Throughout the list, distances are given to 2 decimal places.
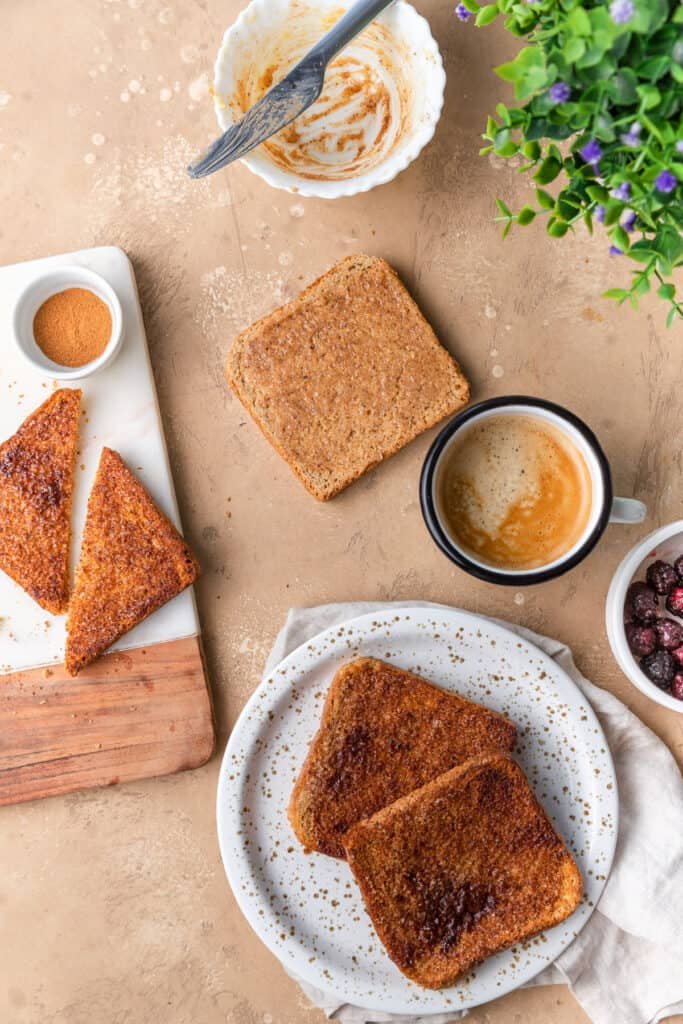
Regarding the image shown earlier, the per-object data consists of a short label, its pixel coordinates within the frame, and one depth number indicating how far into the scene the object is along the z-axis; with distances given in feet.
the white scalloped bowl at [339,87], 2.72
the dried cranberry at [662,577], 2.79
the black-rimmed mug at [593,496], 2.66
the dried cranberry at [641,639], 2.78
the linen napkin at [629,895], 2.77
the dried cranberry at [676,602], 2.77
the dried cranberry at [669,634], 2.77
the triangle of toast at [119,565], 2.82
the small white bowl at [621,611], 2.75
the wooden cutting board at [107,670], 2.84
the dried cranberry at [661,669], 2.77
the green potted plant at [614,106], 2.12
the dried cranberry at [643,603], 2.79
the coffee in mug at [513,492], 2.74
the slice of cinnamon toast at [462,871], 2.72
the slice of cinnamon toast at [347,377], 2.81
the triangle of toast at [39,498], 2.84
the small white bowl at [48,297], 2.79
